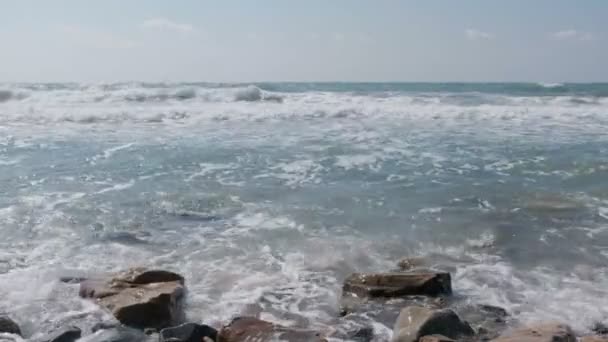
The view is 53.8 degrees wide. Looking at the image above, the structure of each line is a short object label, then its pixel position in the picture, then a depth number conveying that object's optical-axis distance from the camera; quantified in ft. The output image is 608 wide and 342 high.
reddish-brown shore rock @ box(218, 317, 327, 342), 14.26
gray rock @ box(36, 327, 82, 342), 14.43
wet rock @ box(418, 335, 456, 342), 13.73
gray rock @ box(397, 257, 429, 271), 20.31
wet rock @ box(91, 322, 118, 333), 15.29
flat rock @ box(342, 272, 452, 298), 17.90
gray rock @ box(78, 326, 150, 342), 14.32
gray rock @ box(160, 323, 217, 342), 14.44
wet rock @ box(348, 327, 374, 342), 15.19
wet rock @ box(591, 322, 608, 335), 15.49
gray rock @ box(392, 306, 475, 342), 14.51
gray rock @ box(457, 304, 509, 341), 15.44
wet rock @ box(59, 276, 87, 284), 18.99
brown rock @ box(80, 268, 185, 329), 15.92
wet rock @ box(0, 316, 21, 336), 15.07
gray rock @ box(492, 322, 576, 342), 13.75
